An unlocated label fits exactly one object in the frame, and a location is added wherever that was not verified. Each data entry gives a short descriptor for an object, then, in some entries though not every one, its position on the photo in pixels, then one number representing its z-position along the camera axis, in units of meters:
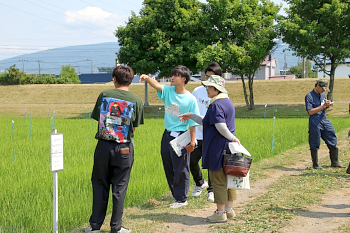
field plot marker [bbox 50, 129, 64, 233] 3.83
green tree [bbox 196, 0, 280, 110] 25.50
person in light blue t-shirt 5.00
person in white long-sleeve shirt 5.59
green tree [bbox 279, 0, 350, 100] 22.55
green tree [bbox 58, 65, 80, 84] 65.90
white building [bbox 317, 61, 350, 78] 64.06
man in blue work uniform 7.47
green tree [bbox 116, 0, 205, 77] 28.69
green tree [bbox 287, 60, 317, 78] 84.00
